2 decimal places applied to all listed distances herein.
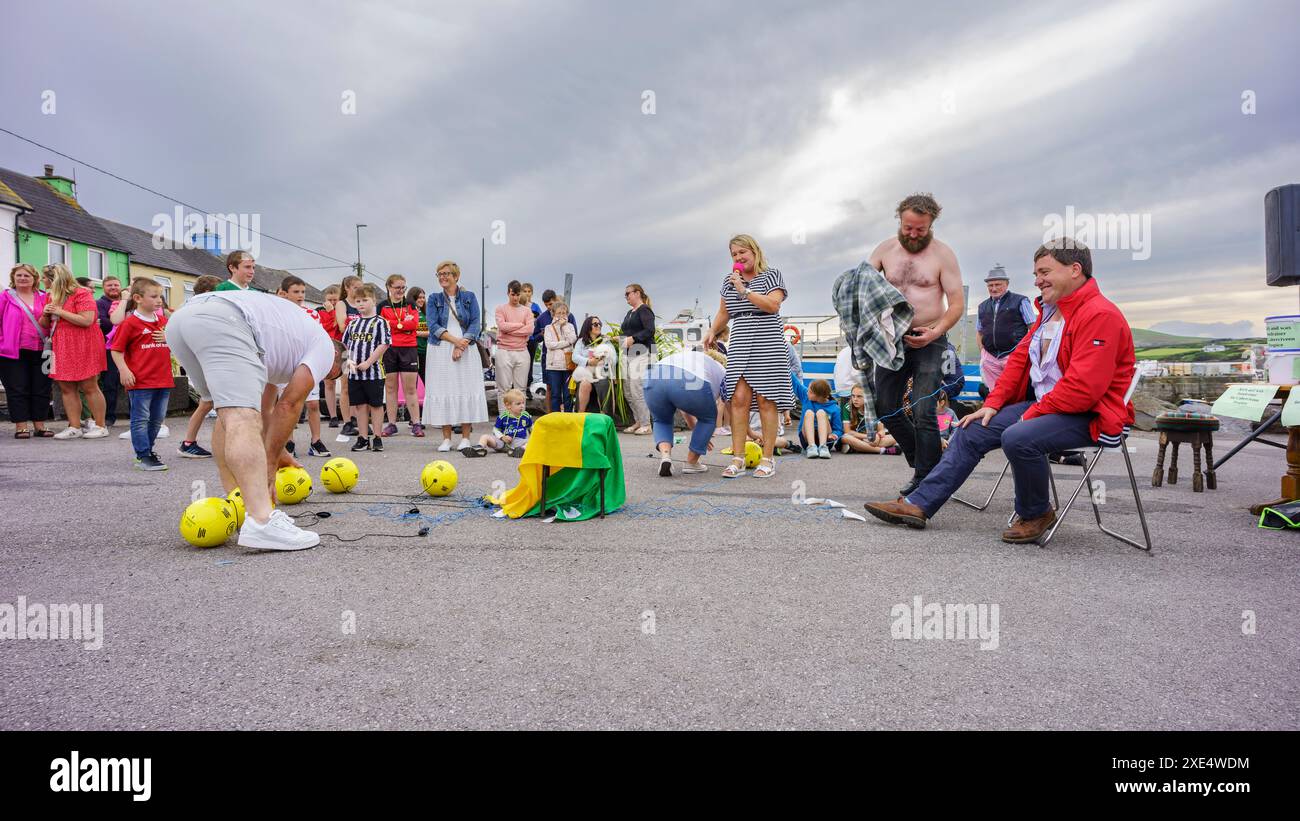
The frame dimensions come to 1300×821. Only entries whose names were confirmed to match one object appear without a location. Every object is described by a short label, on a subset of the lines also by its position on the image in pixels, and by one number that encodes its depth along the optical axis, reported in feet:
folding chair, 12.98
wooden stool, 20.51
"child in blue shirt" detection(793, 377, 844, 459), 29.45
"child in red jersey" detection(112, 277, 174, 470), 21.90
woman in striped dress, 21.58
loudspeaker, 16.93
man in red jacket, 12.76
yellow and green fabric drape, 15.89
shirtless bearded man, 17.34
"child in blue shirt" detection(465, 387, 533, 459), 28.53
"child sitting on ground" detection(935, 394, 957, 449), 30.30
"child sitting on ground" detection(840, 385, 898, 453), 30.58
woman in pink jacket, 29.22
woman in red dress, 28.58
